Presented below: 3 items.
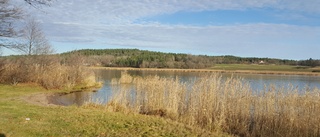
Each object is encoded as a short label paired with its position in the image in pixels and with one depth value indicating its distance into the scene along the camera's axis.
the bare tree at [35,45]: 27.45
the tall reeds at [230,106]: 9.10
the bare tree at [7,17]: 16.96
